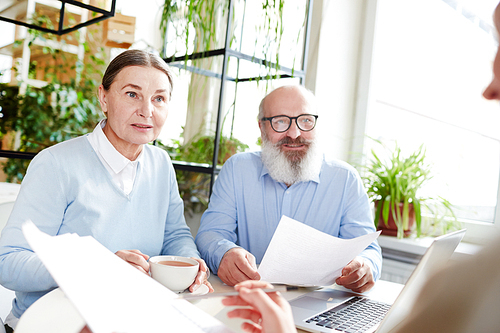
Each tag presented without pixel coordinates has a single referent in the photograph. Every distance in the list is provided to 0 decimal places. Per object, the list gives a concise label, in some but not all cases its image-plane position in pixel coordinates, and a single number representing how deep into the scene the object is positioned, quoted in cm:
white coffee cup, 86
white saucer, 93
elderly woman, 99
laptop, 55
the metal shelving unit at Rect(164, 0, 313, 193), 192
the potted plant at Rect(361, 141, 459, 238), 220
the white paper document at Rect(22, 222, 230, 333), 49
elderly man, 155
